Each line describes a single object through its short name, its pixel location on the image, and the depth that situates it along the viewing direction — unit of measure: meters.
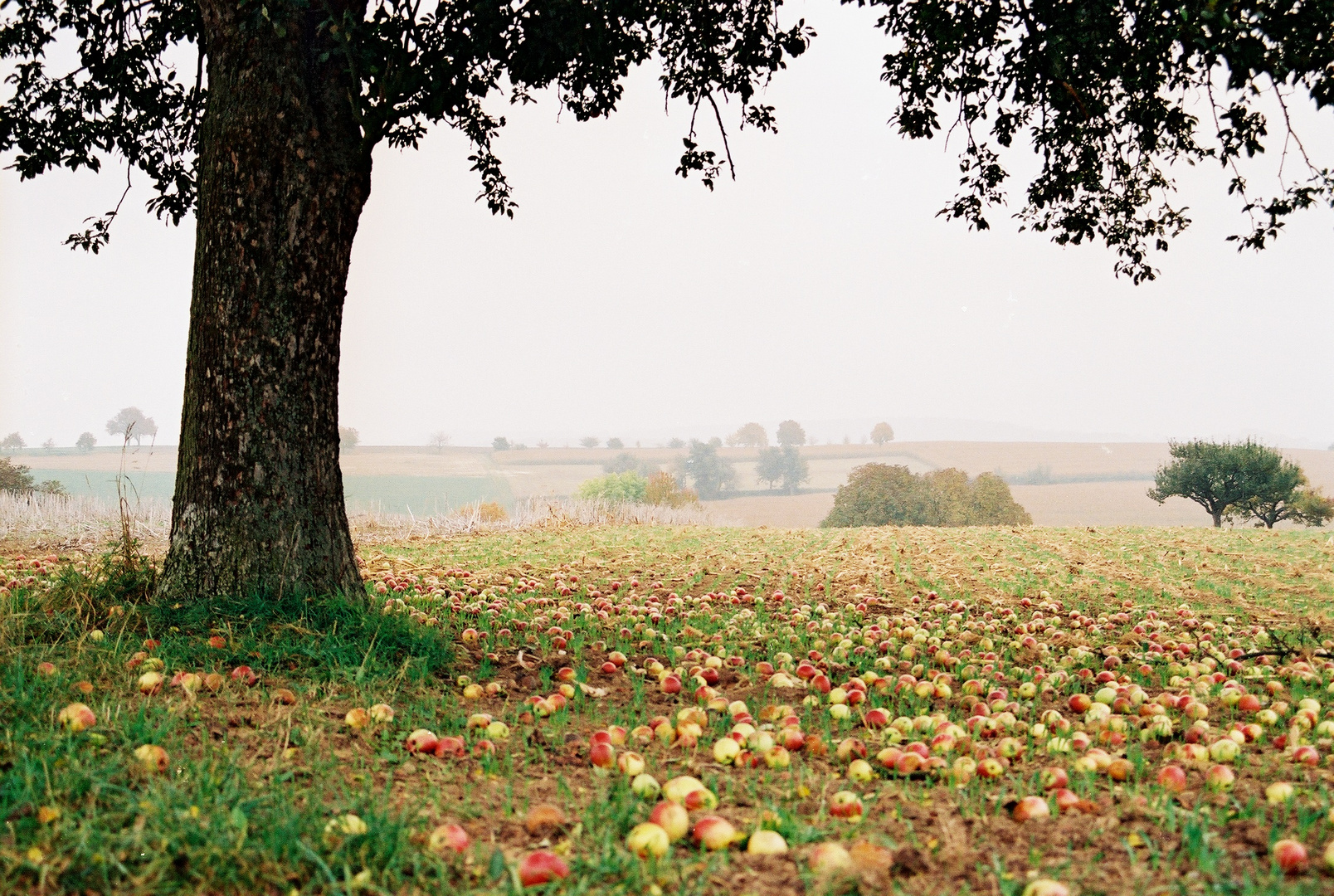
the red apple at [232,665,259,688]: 3.88
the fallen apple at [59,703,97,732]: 3.04
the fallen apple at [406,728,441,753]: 3.18
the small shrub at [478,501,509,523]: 16.73
